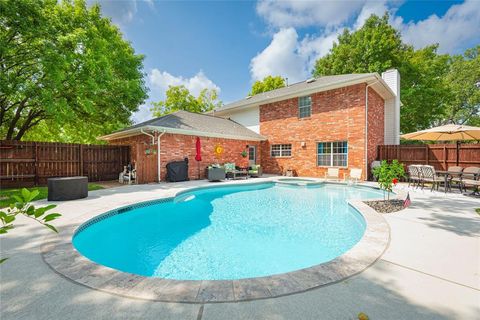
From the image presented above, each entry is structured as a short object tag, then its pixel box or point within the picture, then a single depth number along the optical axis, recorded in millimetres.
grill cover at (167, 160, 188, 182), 12318
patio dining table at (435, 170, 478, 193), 9050
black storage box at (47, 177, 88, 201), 7285
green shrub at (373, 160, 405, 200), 6703
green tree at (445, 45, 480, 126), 25359
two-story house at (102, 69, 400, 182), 12633
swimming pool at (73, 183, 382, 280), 3854
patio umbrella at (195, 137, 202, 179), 13101
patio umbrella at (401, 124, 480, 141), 9250
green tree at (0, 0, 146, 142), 9344
